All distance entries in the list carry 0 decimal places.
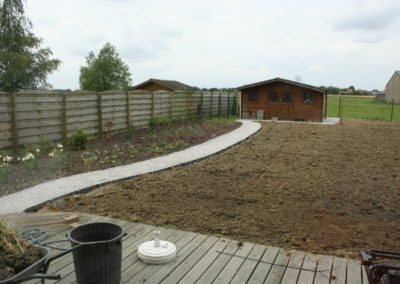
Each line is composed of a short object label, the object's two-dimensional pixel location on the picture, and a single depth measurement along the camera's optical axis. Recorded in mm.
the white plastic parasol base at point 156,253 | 3035
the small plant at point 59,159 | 7242
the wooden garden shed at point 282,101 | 20938
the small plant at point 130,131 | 11756
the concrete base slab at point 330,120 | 21330
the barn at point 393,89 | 52219
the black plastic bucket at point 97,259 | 2457
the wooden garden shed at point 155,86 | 26000
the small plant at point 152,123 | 13141
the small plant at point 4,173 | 5966
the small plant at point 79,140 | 9039
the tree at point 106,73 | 37562
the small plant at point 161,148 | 9170
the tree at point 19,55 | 19141
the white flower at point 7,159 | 6704
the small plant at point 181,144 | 10125
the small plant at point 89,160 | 7570
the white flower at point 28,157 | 7022
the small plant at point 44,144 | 8809
